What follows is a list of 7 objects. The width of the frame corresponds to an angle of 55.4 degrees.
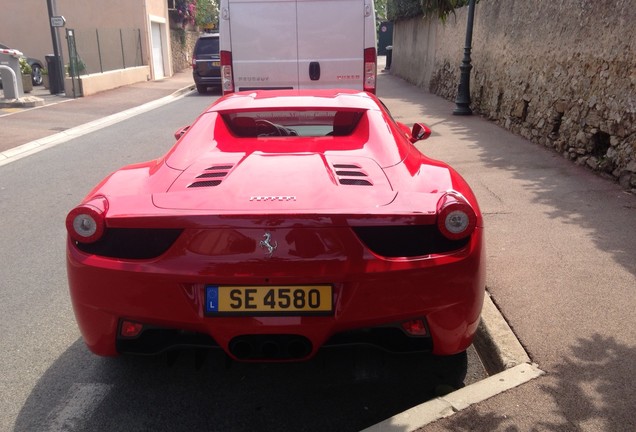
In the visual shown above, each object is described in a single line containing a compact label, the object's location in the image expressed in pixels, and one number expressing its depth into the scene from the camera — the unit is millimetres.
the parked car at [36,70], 23797
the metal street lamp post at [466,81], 12977
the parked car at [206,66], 20953
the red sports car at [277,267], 2594
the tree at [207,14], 41275
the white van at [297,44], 9422
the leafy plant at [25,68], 20016
